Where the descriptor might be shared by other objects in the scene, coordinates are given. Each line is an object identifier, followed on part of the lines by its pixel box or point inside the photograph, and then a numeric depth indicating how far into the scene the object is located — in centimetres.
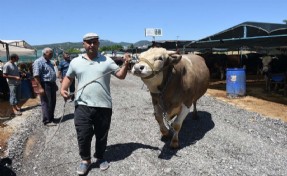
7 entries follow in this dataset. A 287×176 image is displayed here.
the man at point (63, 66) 1119
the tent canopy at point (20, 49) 1927
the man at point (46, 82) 803
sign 1792
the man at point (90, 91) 489
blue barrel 1270
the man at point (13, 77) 994
